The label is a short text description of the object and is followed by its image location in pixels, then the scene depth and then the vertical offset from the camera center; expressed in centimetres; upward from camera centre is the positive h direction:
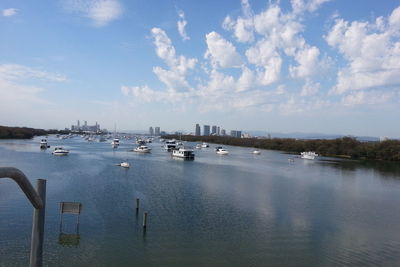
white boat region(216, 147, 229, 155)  7993 -364
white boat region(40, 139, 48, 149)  7406 -307
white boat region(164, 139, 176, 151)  8549 -297
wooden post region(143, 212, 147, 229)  1673 -453
